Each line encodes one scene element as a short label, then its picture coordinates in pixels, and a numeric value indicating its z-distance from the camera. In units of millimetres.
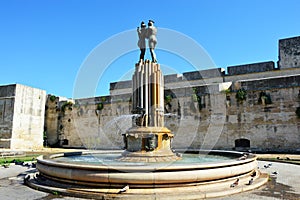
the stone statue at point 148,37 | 9180
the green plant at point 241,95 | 20625
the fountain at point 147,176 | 5383
